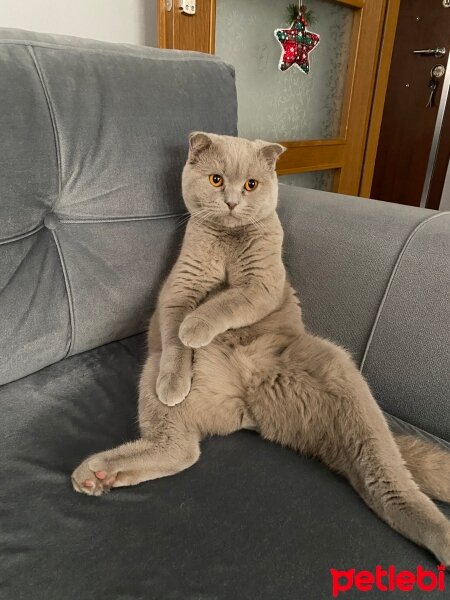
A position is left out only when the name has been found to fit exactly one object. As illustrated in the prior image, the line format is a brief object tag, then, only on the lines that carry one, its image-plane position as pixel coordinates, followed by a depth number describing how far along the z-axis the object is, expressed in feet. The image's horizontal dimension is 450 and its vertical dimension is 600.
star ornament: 6.42
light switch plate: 4.95
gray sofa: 2.25
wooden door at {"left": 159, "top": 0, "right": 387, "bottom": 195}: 7.22
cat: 2.64
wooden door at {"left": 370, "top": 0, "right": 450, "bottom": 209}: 10.45
